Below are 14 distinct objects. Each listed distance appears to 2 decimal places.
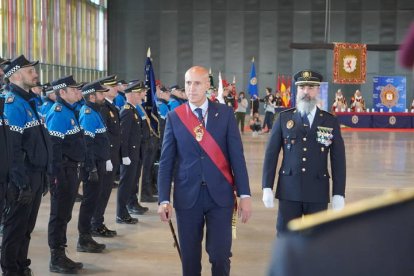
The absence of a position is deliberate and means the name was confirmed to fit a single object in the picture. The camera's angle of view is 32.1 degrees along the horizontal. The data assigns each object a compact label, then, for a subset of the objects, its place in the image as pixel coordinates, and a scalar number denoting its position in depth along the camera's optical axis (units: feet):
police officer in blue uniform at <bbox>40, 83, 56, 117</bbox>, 32.27
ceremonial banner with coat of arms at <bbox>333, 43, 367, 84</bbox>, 97.19
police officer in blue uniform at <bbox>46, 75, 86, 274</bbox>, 20.31
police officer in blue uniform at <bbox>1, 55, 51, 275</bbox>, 17.74
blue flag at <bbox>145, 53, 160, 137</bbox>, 35.55
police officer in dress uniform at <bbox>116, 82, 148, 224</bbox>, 27.86
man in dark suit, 14.93
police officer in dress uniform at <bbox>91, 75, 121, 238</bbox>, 25.02
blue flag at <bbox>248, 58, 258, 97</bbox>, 89.97
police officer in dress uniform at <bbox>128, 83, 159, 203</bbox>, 31.45
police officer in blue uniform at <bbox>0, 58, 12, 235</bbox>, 17.01
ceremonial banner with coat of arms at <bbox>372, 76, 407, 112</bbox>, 99.25
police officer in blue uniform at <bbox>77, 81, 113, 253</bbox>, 22.88
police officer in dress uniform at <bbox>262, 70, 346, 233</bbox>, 16.94
